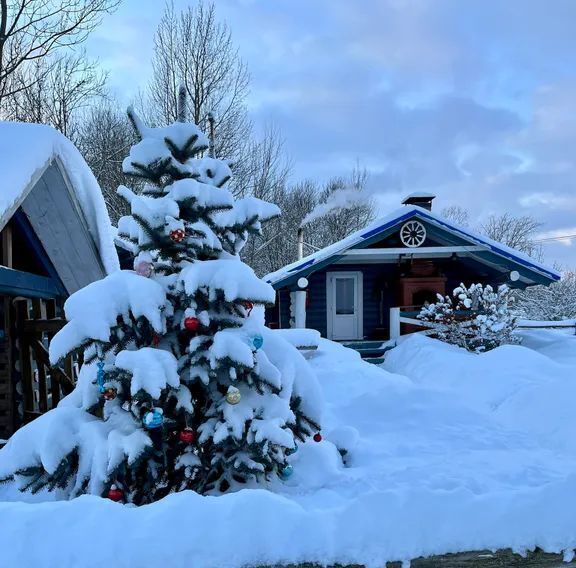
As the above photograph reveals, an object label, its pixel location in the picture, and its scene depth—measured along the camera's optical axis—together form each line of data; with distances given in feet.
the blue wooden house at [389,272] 39.99
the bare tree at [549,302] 71.82
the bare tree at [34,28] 42.09
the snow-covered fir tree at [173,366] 9.07
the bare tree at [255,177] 69.10
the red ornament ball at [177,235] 9.98
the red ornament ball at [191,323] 9.66
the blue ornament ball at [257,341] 9.79
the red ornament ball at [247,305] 10.17
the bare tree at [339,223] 110.42
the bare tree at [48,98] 56.18
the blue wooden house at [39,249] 11.66
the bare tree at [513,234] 120.78
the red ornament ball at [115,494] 9.04
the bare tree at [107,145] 62.69
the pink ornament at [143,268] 10.28
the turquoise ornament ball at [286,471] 11.15
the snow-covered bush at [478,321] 35.50
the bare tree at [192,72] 58.59
